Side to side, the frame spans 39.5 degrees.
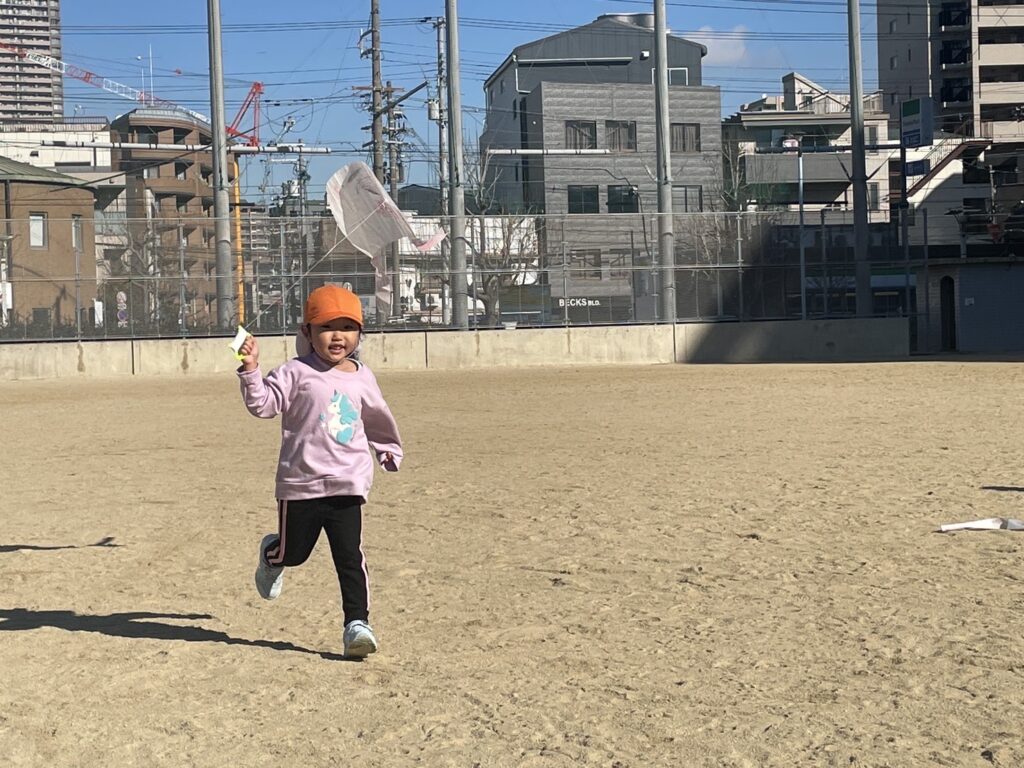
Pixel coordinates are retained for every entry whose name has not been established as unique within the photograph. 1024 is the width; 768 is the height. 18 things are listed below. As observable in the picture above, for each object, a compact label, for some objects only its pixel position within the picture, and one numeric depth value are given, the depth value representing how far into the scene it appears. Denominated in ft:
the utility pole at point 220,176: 111.55
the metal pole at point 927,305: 121.08
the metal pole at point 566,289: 115.44
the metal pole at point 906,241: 121.19
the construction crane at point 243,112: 113.81
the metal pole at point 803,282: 119.34
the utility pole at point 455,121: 123.65
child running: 19.04
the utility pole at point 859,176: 120.47
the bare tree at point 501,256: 117.19
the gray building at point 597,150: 227.61
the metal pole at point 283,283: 112.28
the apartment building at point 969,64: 247.50
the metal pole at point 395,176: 114.50
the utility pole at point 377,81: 160.15
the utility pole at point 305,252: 114.42
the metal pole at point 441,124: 188.14
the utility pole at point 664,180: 118.01
